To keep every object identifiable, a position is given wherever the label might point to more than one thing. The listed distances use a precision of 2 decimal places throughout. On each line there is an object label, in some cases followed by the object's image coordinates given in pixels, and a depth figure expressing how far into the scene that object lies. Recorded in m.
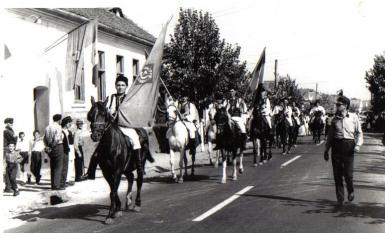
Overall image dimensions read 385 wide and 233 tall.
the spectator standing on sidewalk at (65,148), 13.06
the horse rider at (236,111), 14.65
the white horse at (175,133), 14.41
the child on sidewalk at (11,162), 12.41
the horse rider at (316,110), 30.14
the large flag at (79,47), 11.68
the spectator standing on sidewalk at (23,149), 14.41
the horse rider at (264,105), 17.62
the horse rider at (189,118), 14.98
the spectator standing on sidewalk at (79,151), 14.58
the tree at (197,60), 25.70
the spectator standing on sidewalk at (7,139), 12.52
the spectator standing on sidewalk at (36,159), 14.50
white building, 15.47
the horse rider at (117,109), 9.40
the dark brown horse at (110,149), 8.61
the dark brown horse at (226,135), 13.59
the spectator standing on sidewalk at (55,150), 12.30
